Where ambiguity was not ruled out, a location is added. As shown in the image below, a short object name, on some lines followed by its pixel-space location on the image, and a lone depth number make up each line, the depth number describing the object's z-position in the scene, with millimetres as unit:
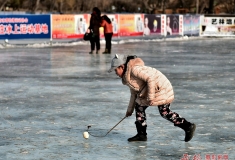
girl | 6910
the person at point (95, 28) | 23656
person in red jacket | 24047
